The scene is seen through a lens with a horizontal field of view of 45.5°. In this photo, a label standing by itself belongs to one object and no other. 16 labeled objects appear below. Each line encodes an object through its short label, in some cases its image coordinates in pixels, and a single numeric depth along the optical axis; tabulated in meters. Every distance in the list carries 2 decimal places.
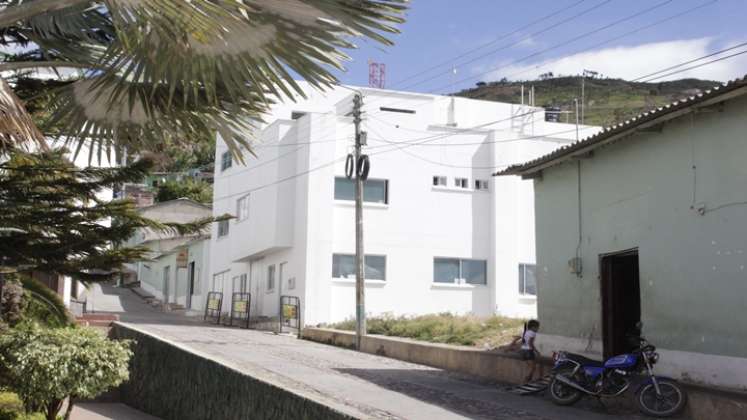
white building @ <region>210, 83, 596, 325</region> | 31.98
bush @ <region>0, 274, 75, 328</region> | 13.62
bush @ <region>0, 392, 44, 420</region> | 12.30
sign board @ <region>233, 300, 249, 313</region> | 34.00
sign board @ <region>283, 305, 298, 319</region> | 30.83
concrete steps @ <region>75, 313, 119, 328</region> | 22.55
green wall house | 12.96
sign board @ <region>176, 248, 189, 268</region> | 46.03
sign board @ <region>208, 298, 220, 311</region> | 35.78
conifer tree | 9.89
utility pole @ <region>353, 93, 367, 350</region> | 25.03
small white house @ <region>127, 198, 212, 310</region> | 44.03
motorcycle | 12.64
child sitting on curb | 16.23
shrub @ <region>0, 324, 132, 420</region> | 11.16
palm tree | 5.55
